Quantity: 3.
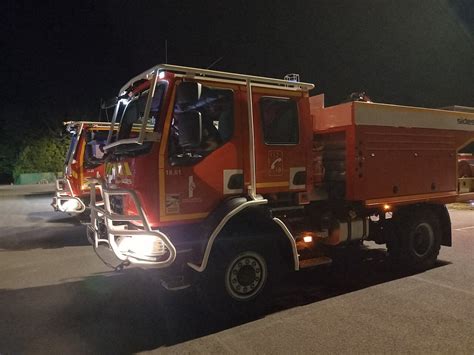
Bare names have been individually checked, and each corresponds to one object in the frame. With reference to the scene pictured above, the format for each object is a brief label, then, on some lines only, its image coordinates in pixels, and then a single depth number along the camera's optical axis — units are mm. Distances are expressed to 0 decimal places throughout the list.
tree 38781
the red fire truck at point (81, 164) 10352
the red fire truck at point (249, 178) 4254
